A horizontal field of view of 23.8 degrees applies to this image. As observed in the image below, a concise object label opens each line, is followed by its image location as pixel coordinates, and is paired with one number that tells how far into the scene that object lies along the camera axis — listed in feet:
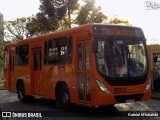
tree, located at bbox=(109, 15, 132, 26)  147.56
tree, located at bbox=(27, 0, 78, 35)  134.31
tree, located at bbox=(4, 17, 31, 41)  188.14
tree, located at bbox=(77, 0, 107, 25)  135.54
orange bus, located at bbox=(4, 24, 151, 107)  39.37
